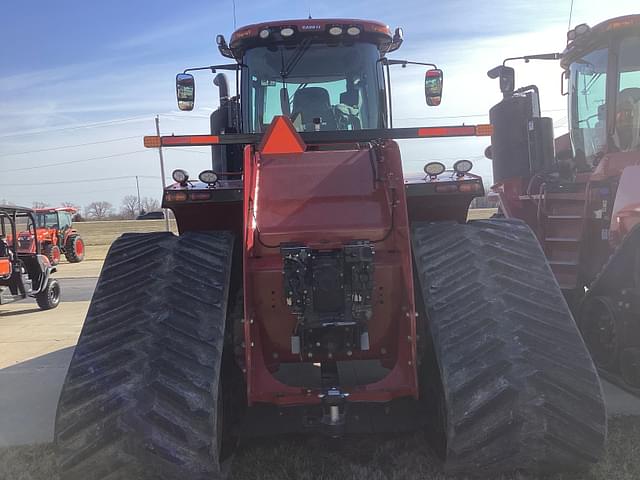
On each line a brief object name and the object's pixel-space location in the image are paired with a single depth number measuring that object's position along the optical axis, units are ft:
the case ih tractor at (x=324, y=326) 8.73
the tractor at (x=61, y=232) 74.66
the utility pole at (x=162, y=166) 110.78
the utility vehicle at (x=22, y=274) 34.99
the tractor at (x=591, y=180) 15.87
